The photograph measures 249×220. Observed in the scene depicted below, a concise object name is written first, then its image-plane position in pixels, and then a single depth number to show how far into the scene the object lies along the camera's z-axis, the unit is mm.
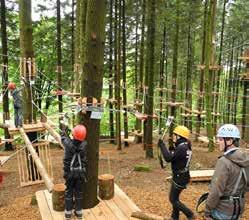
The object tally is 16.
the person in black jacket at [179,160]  3763
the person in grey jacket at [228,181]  2486
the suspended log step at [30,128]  6753
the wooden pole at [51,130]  5445
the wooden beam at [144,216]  3689
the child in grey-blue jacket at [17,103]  7341
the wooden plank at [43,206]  3782
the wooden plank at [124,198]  4045
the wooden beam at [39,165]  4170
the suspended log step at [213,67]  10717
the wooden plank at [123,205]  3912
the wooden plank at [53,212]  3787
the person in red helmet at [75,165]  3540
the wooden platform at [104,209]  3784
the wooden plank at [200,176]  6459
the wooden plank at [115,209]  3799
